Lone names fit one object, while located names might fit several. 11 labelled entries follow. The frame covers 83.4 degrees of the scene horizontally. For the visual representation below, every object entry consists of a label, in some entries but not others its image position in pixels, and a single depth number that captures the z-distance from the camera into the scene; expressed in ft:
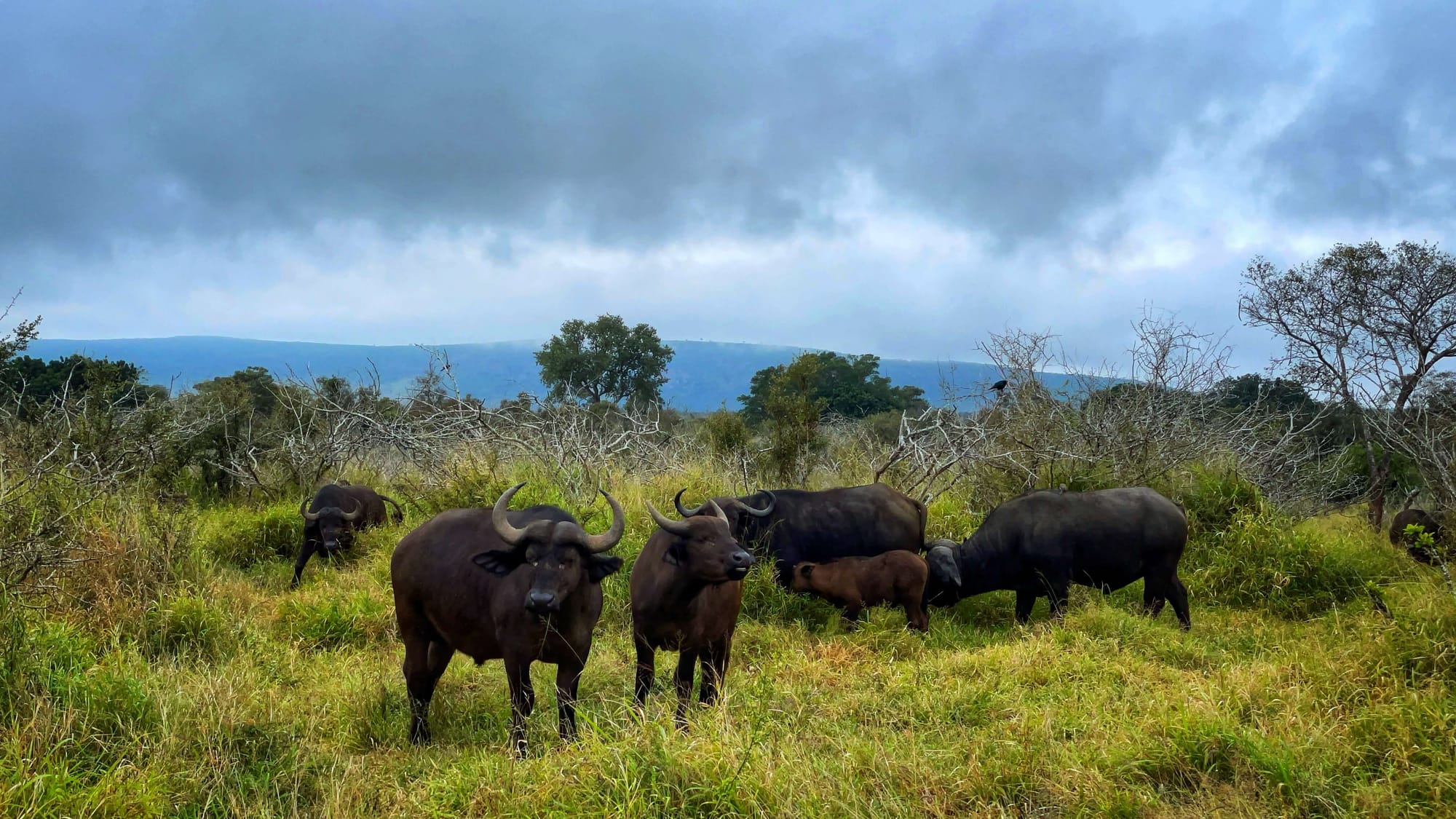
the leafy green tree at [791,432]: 38.91
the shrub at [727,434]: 40.70
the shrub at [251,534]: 32.58
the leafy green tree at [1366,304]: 51.60
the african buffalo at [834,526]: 28.58
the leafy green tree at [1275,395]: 41.55
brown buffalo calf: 24.90
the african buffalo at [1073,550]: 25.32
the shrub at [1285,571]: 25.68
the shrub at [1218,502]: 30.04
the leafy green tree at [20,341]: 37.81
